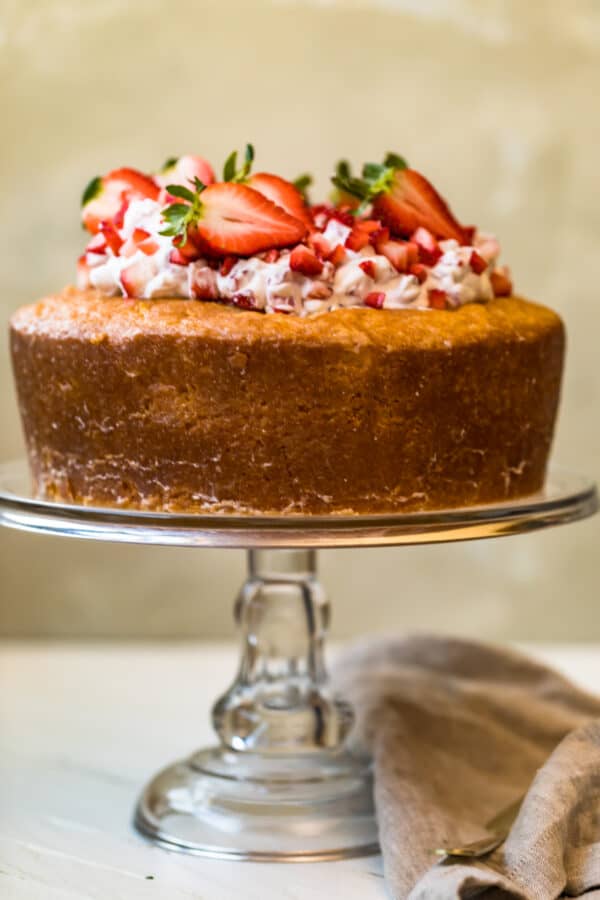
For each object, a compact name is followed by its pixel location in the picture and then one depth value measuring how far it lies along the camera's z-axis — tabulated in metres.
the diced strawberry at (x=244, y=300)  0.94
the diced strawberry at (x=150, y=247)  0.97
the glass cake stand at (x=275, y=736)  0.97
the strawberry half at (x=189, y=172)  1.02
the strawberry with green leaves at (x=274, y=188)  0.98
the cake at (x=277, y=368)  0.94
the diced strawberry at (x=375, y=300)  0.95
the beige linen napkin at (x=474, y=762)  0.91
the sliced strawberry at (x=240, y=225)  0.95
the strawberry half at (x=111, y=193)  1.02
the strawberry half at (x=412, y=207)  1.00
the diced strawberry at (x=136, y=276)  0.97
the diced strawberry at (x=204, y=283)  0.96
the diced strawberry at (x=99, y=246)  1.00
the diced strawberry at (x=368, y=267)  0.95
